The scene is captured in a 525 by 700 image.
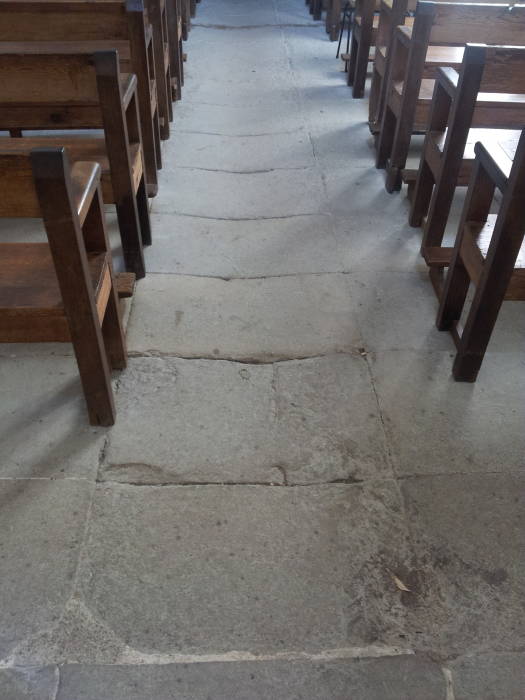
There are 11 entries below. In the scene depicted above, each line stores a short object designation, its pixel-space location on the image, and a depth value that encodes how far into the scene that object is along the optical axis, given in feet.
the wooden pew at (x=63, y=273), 4.56
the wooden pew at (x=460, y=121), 7.64
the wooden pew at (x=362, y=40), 14.94
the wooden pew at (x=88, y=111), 6.56
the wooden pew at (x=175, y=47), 14.55
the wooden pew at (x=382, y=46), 12.19
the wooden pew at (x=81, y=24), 8.21
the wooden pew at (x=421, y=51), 9.36
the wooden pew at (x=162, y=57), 11.51
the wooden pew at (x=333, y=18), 20.08
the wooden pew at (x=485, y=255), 5.99
